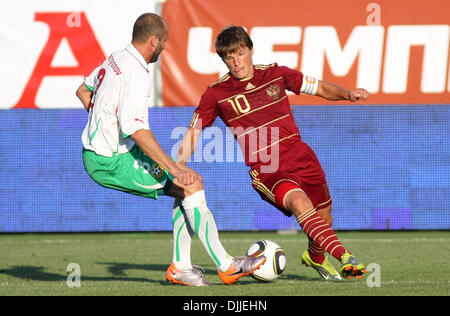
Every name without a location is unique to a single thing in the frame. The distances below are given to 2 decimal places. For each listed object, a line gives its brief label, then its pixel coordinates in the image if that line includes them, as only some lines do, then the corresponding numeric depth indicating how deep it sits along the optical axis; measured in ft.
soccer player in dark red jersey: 41.63
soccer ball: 39.52
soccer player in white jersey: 39.09
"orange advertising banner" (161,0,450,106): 75.66
